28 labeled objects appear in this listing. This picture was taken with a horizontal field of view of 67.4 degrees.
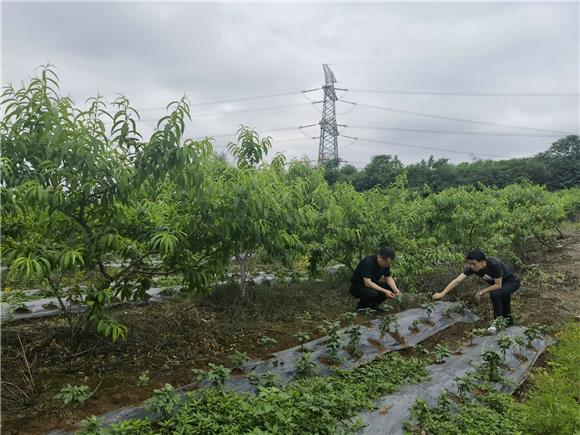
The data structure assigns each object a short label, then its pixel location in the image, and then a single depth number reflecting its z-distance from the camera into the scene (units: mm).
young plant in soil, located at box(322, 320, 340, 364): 3994
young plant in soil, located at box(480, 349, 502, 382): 3854
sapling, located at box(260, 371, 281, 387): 3209
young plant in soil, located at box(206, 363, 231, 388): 3095
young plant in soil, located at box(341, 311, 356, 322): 4790
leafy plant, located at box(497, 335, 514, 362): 4102
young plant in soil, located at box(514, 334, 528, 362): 4361
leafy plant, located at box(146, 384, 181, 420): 2645
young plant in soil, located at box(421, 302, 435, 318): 5266
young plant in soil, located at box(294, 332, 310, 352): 4090
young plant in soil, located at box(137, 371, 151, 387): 3111
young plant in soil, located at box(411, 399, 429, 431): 2816
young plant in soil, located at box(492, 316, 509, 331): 4882
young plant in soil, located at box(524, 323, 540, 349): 4559
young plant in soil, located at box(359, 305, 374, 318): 5107
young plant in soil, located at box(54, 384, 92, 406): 2686
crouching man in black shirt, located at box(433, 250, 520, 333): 5395
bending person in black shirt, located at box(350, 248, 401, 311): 5453
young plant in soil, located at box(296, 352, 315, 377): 3701
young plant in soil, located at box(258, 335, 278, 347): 4293
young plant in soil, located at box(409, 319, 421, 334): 5084
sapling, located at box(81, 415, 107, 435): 2318
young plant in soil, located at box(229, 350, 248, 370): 3680
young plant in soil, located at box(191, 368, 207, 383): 3076
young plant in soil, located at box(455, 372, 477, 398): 3414
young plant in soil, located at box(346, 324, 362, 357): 4270
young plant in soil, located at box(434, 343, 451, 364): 3989
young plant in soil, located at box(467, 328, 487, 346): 4707
